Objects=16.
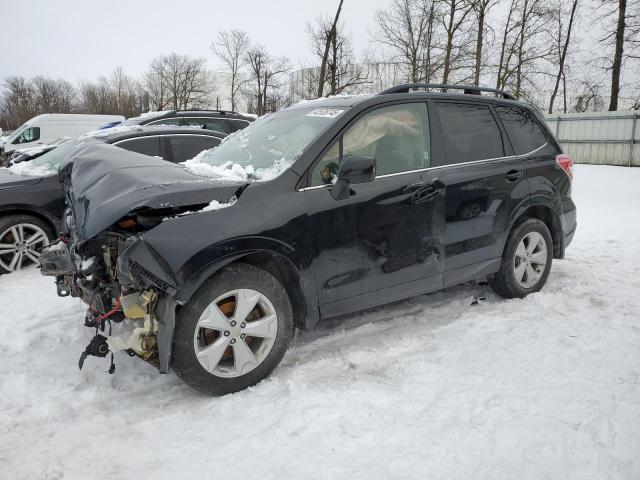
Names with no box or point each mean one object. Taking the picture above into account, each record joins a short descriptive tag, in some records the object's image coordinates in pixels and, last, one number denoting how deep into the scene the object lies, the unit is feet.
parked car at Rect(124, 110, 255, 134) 36.01
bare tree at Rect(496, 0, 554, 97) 88.69
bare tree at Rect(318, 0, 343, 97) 60.36
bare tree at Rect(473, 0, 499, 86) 78.28
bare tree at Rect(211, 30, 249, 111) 155.94
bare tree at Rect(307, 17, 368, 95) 69.26
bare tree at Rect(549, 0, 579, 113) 96.12
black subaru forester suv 9.06
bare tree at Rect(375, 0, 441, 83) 83.87
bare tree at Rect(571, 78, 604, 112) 94.20
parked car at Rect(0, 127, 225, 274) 18.30
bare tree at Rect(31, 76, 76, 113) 235.40
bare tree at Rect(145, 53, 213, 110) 185.37
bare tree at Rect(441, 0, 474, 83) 79.46
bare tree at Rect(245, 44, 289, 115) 143.33
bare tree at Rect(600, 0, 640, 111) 73.41
